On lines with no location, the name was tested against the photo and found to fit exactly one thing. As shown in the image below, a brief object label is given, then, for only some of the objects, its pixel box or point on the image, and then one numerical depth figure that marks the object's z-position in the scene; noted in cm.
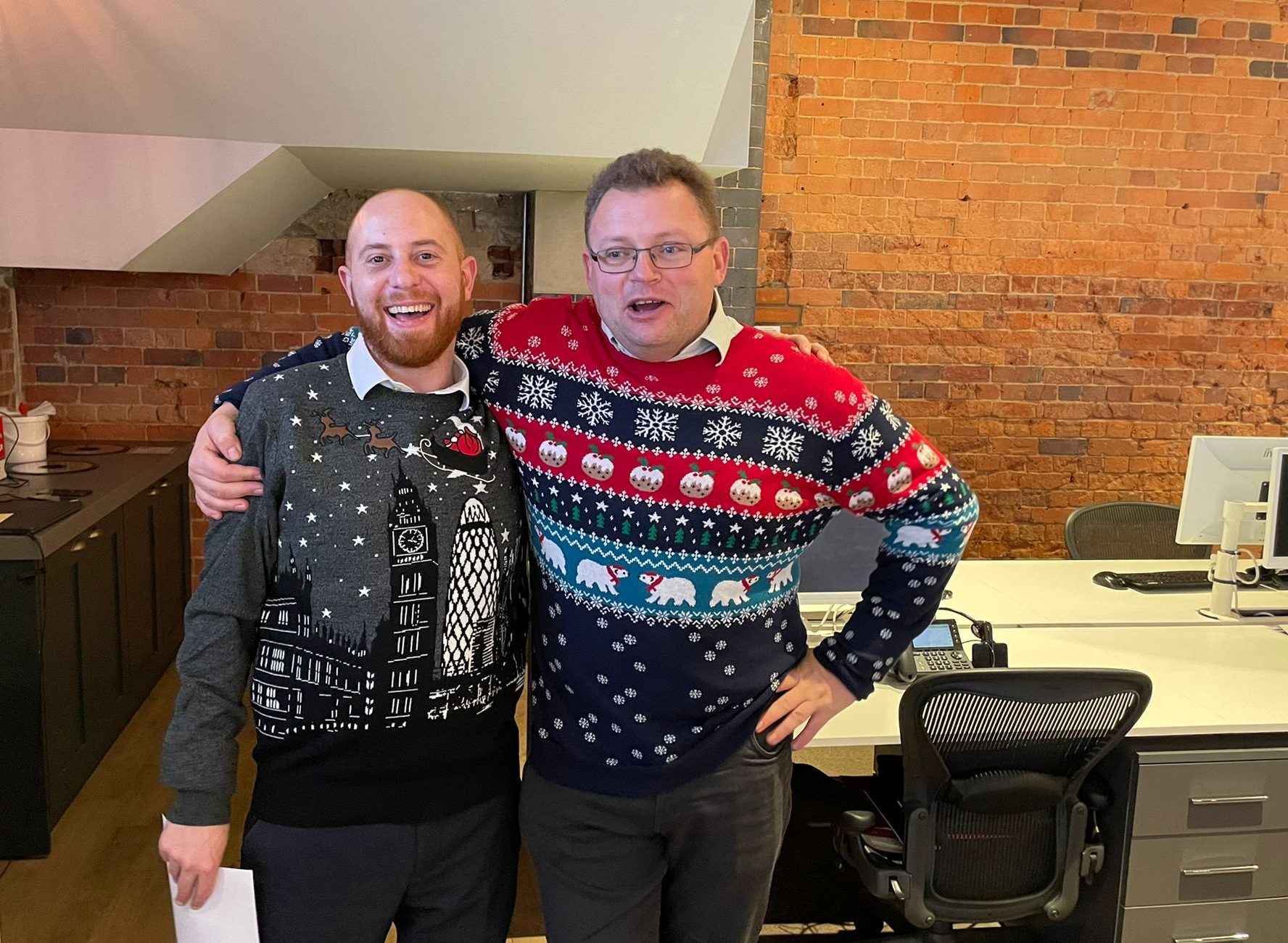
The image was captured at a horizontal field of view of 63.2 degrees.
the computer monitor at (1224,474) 291
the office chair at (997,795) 196
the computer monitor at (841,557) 254
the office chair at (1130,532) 361
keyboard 312
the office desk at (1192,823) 216
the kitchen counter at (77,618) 266
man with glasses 147
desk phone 232
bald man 139
